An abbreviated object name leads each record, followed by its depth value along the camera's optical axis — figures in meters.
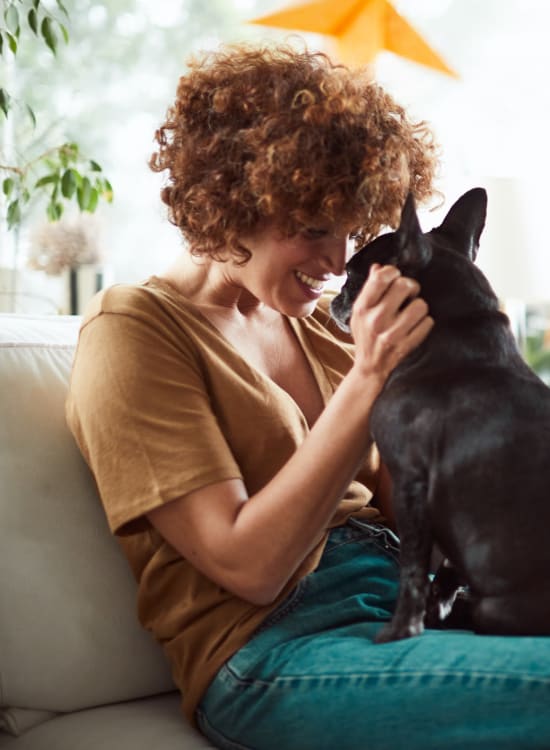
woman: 1.09
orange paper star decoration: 2.71
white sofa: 1.29
